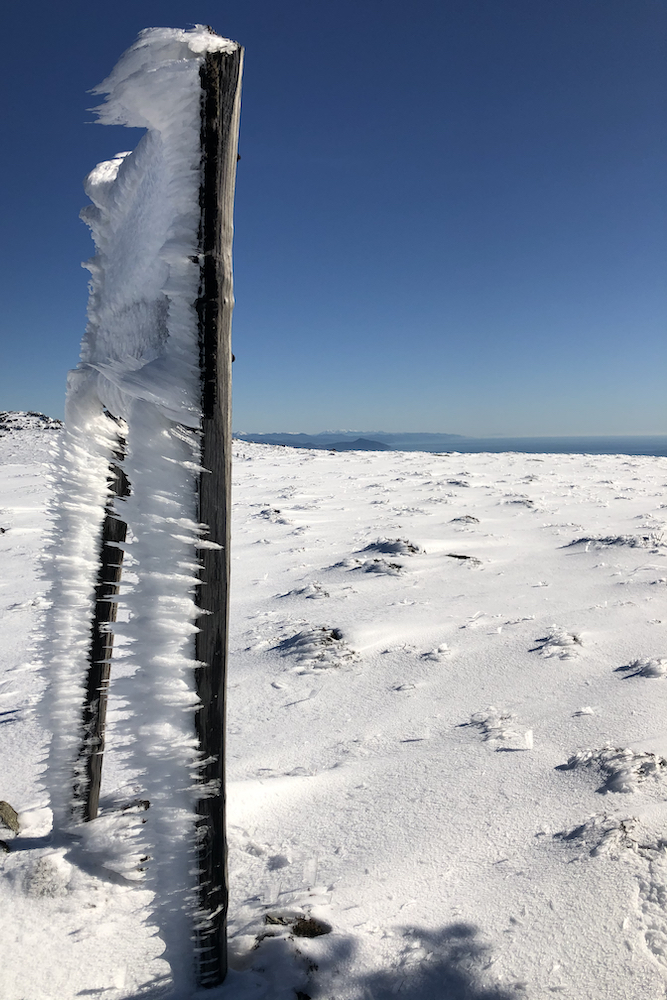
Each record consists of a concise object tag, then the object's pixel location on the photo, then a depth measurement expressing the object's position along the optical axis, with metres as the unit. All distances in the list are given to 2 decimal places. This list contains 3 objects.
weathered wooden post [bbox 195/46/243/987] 1.11
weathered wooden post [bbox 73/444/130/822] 1.82
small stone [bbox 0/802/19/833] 1.98
